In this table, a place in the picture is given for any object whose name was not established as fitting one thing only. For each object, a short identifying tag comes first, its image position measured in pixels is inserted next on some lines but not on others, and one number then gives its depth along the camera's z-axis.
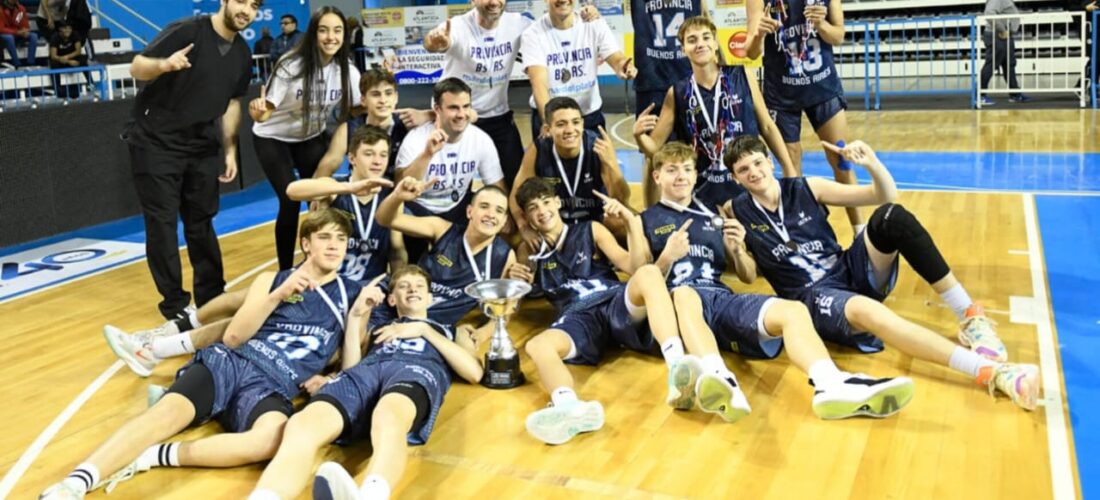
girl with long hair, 5.98
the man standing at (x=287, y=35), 15.22
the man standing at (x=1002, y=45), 13.60
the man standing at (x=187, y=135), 5.47
